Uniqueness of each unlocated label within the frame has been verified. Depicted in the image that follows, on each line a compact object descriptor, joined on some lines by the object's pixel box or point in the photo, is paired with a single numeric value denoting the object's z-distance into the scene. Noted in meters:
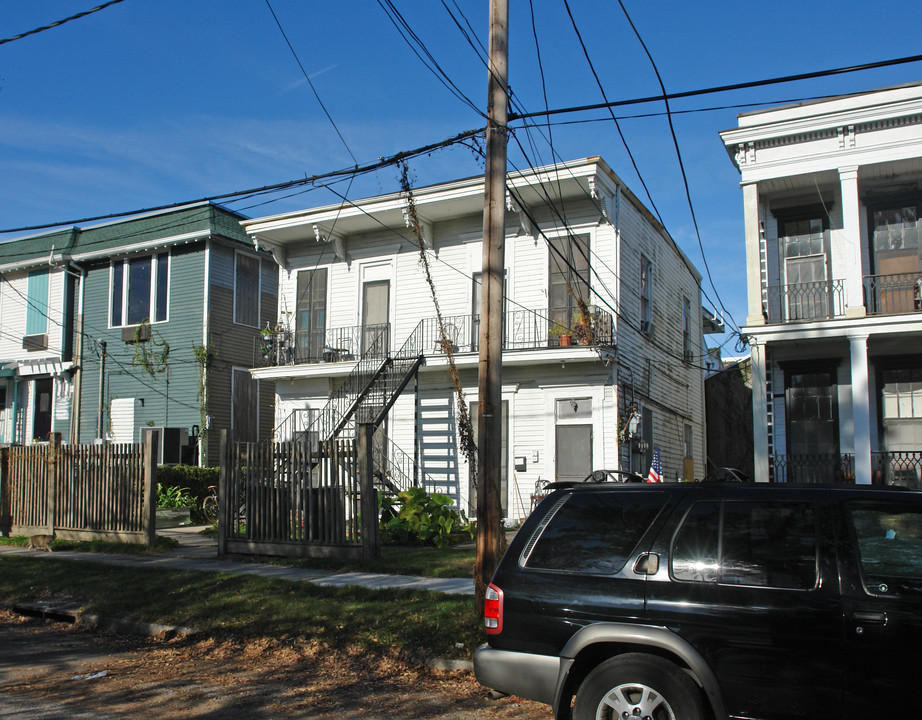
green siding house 22.81
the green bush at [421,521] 14.47
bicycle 20.31
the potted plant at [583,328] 16.92
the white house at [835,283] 14.53
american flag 14.32
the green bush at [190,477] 20.86
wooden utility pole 8.01
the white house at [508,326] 17.48
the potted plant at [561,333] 17.20
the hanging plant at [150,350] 23.28
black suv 4.12
